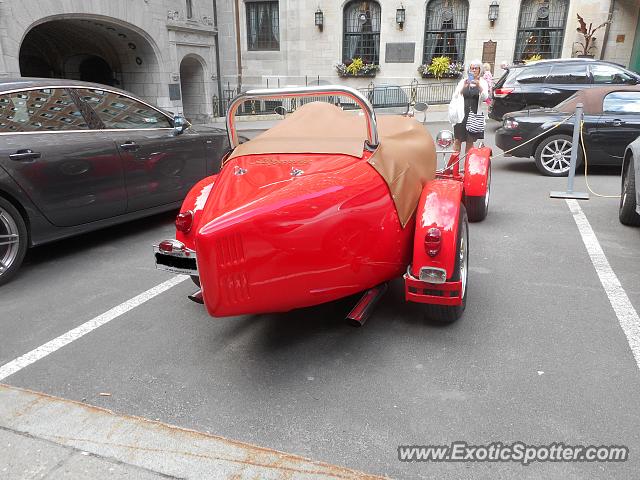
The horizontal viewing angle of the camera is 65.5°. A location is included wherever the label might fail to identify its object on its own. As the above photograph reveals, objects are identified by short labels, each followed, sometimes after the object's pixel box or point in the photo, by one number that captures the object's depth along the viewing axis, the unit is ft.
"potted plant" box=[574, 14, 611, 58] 65.82
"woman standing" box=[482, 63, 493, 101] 42.17
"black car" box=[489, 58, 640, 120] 41.09
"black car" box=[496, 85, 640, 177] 26.43
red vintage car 8.30
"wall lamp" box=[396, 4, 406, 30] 72.23
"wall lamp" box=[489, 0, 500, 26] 69.21
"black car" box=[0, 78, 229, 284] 14.14
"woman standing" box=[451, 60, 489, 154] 26.94
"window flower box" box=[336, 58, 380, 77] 75.41
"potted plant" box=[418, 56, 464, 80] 71.97
